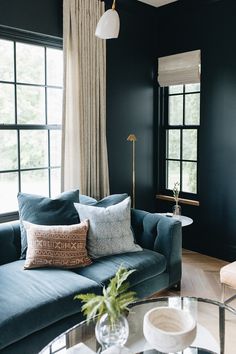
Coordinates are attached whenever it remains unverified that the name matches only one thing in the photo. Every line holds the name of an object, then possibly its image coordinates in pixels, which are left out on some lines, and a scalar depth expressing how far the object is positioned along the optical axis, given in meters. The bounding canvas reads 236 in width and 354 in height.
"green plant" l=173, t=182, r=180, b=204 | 3.96
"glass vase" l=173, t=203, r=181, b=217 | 3.83
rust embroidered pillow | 2.57
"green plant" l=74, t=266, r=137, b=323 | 1.47
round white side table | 3.57
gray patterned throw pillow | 2.84
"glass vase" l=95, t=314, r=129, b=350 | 1.53
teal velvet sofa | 2.04
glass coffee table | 1.80
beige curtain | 3.50
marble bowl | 1.53
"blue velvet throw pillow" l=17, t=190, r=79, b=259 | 2.82
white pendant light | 2.47
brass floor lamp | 4.17
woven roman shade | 4.08
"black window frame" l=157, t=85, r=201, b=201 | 4.53
